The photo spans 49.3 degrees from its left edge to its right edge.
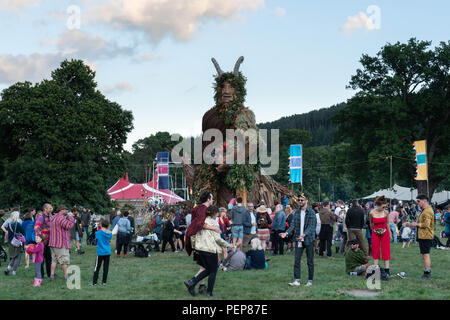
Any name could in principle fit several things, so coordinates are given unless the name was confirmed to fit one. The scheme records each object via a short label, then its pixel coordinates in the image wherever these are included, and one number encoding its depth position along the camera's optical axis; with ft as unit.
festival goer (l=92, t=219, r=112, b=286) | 34.30
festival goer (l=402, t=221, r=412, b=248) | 66.13
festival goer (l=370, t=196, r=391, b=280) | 35.40
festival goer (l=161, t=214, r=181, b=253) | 62.18
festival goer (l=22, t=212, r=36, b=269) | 39.35
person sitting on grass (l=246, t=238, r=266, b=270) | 43.91
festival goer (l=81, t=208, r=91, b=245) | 77.30
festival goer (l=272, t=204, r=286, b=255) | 55.47
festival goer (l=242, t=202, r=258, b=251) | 48.14
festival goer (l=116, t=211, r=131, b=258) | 56.87
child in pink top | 36.21
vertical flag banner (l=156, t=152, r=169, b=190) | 103.40
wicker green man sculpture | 68.49
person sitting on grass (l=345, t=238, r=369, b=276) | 38.96
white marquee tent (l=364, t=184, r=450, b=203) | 166.49
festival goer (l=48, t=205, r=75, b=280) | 36.17
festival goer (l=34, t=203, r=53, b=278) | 37.83
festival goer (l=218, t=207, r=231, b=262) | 48.15
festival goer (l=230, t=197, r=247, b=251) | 47.21
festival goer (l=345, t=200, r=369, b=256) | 47.09
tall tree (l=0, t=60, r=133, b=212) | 100.68
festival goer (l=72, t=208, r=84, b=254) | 63.16
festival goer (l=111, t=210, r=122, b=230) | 60.02
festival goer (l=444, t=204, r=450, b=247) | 60.49
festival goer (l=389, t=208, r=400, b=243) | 68.74
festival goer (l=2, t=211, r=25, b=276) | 43.27
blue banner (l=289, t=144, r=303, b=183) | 90.53
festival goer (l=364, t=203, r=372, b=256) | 52.80
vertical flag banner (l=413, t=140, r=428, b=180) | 98.73
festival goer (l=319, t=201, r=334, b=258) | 53.06
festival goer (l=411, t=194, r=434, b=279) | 36.17
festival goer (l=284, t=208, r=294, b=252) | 56.18
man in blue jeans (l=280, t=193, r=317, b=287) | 32.89
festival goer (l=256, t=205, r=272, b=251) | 53.72
